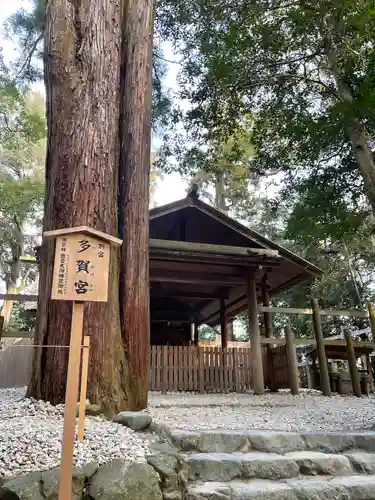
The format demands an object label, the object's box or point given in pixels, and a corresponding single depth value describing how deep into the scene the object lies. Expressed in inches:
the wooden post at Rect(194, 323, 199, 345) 533.9
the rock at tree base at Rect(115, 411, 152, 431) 142.6
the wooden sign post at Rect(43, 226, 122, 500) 105.0
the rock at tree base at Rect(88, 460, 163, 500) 99.4
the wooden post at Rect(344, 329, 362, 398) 343.6
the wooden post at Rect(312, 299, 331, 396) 336.2
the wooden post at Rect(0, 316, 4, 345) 269.7
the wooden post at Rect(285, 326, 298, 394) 330.3
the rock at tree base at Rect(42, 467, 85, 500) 94.7
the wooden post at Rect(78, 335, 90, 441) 123.9
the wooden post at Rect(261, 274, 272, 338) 388.5
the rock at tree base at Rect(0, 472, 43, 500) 92.0
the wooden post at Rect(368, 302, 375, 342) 321.4
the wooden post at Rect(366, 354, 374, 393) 399.4
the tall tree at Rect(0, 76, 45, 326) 543.5
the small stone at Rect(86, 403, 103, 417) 150.9
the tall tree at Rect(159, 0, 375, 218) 266.2
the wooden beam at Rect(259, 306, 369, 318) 339.0
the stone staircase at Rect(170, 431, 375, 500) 122.3
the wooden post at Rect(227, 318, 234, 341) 678.0
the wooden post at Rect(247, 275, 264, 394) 333.4
